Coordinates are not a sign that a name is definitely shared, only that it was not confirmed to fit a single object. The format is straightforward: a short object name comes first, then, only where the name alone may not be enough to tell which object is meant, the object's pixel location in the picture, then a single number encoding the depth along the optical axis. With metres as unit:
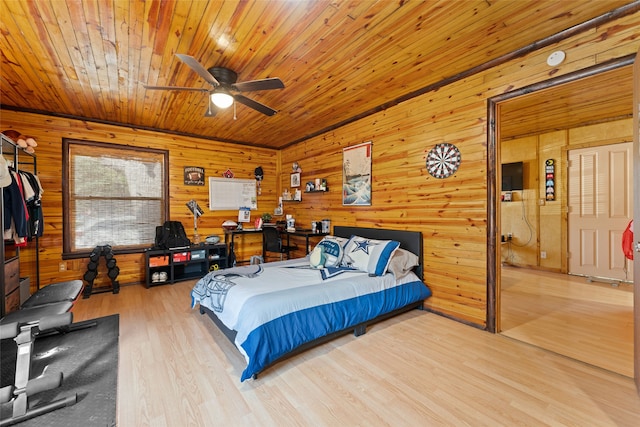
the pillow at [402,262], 3.03
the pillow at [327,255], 3.28
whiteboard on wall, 5.26
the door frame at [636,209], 1.72
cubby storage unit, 4.32
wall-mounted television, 5.38
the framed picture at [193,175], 4.98
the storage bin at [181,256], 4.46
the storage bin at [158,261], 4.27
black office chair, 4.86
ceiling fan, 2.41
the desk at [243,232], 4.78
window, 4.13
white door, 4.27
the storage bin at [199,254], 4.63
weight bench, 1.61
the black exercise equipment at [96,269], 3.90
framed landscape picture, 4.03
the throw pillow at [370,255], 2.97
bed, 2.04
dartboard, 2.97
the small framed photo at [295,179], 5.51
